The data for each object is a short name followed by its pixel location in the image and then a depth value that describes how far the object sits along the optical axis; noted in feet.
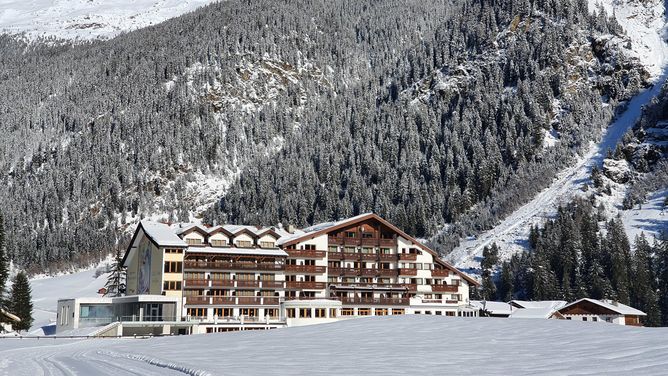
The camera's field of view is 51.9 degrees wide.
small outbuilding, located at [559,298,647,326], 315.37
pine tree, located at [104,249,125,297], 333.21
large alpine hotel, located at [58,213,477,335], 268.82
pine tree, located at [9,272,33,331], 297.33
